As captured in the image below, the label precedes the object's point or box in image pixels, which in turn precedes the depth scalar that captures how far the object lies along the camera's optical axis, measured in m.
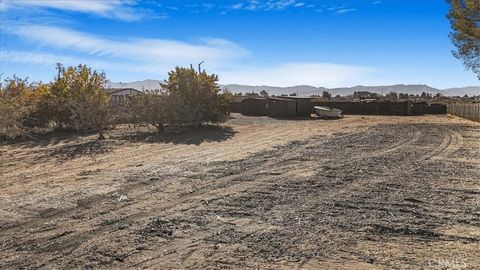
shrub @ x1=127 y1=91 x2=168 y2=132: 21.64
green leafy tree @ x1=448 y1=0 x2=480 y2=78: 24.86
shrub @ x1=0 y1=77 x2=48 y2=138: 14.64
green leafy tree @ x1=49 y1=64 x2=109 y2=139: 19.55
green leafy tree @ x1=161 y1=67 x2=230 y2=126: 22.81
